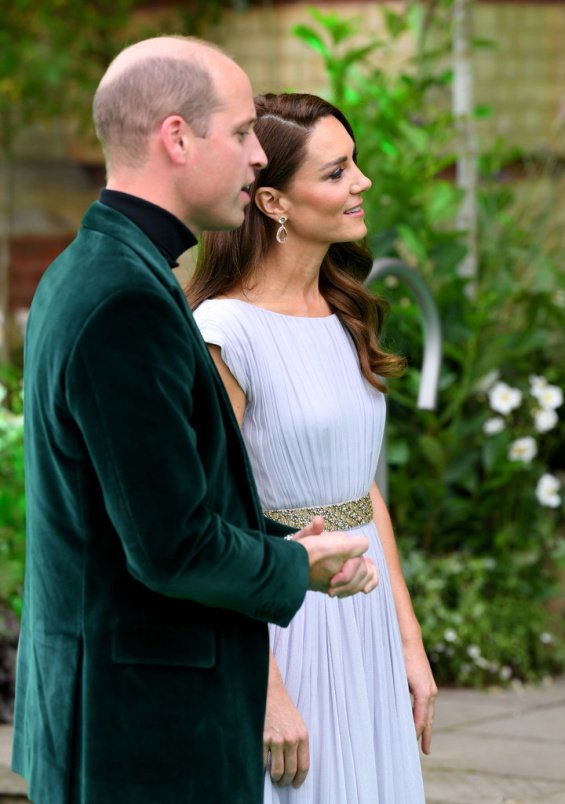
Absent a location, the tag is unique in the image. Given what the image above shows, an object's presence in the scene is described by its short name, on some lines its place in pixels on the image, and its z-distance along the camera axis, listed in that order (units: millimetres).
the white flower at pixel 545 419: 11687
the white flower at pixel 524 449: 11547
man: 3277
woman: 4797
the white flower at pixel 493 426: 11609
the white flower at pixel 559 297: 12367
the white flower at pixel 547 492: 11609
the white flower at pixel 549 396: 11734
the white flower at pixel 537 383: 11773
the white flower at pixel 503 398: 11594
